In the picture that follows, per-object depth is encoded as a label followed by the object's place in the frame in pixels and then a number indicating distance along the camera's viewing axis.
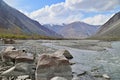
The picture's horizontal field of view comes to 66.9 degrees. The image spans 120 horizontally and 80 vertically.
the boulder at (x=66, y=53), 14.34
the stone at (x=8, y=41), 35.63
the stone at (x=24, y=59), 10.40
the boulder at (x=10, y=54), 11.86
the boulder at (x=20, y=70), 8.98
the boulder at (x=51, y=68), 8.21
